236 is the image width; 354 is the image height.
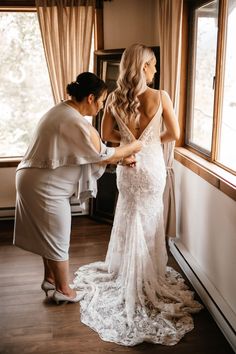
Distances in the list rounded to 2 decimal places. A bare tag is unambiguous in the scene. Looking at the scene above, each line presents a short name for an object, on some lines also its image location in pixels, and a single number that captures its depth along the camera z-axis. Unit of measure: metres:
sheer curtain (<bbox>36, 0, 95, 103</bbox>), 3.61
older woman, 2.19
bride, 2.26
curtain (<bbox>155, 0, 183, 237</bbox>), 2.99
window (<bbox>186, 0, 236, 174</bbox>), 2.44
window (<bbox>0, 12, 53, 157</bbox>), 3.83
